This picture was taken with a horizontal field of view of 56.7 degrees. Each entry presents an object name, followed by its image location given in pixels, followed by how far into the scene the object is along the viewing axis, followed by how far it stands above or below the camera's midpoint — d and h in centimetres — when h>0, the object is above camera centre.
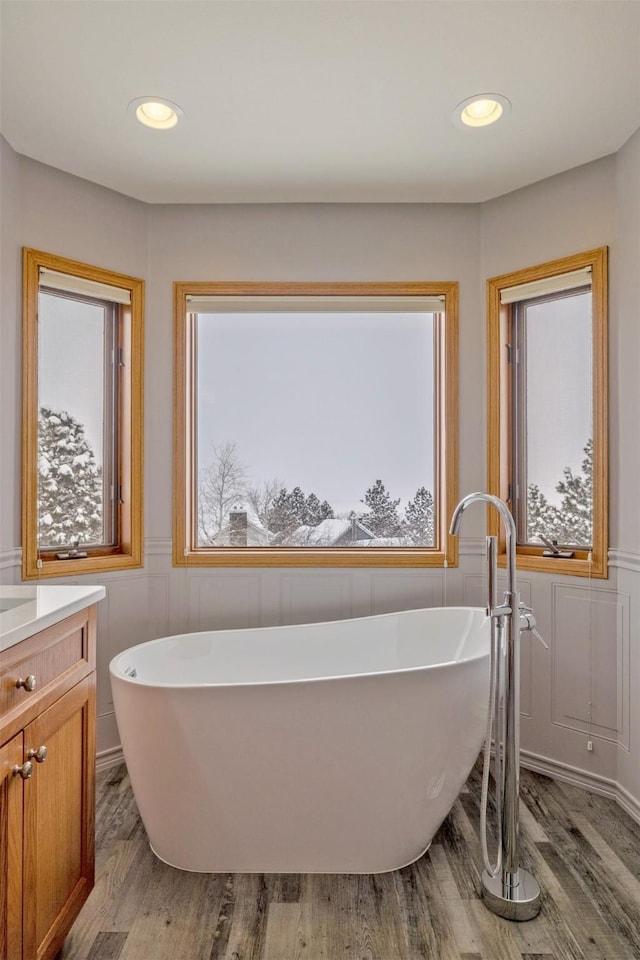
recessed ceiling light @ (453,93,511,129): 204 +132
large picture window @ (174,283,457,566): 296 +27
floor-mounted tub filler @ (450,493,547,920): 172 -78
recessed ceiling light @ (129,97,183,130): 206 +132
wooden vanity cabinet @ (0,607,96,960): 120 -70
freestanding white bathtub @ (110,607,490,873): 182 -88
